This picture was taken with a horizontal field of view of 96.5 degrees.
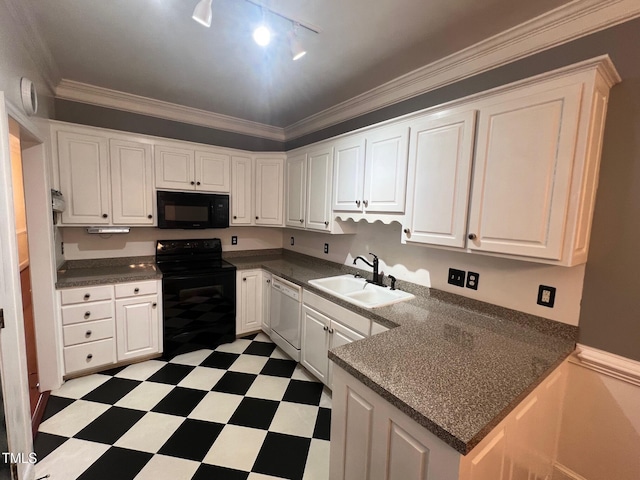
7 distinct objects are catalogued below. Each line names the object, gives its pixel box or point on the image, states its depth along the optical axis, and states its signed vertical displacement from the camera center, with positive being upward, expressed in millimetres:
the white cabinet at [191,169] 2932 +412
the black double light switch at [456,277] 1977 -428
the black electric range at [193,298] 2799 -924
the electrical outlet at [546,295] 1586 -429
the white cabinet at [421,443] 933 -863
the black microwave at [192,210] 2945 -31
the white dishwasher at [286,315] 2693 -1051
